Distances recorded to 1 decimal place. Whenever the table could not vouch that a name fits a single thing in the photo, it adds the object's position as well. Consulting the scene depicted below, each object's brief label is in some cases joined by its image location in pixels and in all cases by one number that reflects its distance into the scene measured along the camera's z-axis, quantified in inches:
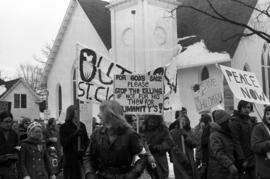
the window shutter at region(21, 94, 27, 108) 2090.3
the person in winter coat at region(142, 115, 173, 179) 363.3
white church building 1125.1
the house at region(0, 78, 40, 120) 2071.9
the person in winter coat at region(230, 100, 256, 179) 336.2
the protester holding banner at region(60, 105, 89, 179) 387.5
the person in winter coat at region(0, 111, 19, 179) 347.3
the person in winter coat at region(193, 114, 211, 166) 430.2
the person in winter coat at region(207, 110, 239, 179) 325.1
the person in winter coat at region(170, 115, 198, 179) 404.5
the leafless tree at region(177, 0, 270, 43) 1130.2
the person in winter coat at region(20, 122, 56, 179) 337.7
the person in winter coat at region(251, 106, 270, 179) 298.8
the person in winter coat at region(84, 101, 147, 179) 217.8
